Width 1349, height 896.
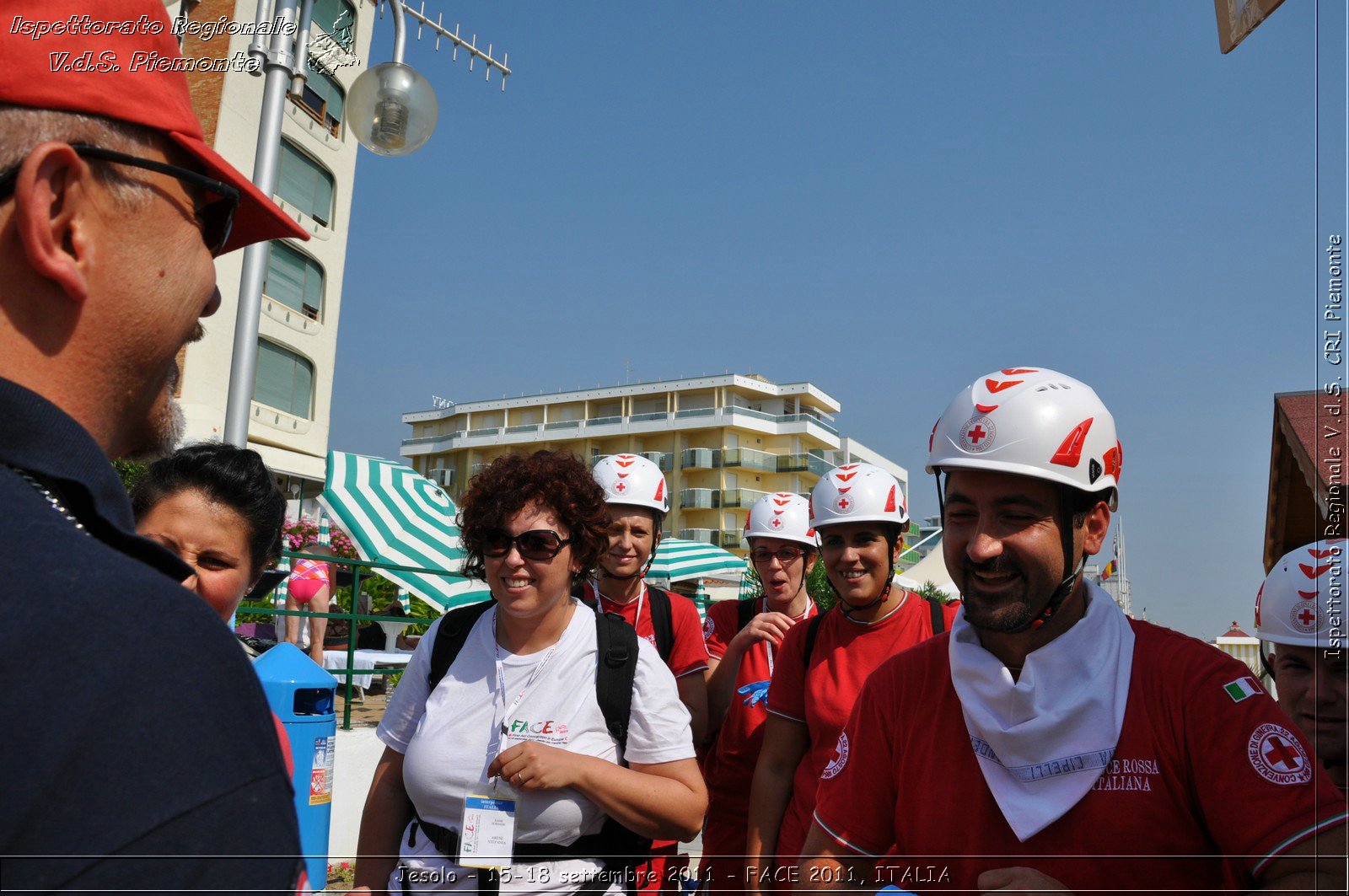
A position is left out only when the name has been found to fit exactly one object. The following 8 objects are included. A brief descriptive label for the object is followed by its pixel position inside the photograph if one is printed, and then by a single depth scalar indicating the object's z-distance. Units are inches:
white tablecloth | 321.4
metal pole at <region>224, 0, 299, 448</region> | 213.5
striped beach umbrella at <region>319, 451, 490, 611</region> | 383.2
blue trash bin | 190.1
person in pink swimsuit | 326.0
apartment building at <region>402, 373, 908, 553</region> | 3026.6
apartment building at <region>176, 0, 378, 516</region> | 844.6
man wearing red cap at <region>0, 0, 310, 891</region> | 28.2
